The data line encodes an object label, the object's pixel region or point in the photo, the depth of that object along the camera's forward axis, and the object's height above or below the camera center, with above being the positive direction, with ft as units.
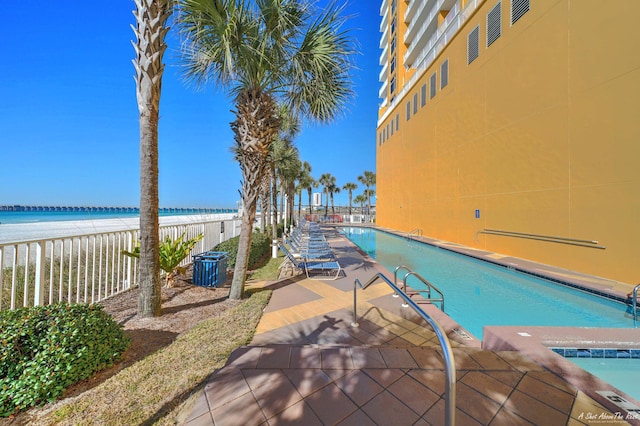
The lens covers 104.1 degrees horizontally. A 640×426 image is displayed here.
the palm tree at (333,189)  181.18 +16.25
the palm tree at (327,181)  177.37 +21.75
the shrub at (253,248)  24.54 -4.20
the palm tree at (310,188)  142.95 +13.45
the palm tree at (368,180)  175.60 +22.61
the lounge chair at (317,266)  22.12 -4.97
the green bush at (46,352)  6.59 -4.12
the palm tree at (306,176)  109.61 +16.33
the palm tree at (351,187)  190.60 +18.60
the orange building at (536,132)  21.44 +9.66
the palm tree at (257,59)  14.19 +9.62
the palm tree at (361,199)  215.76 +10.69
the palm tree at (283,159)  52.08 +11.93
